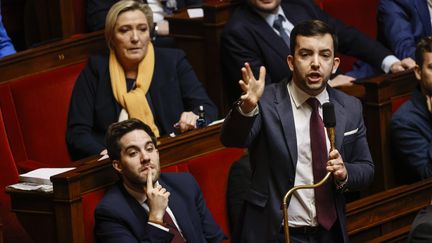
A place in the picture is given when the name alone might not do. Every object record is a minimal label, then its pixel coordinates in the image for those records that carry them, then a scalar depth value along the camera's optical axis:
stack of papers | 14.26
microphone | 13.55
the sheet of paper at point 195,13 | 15.61
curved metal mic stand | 13.44
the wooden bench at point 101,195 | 14.08
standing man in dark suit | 13.81
